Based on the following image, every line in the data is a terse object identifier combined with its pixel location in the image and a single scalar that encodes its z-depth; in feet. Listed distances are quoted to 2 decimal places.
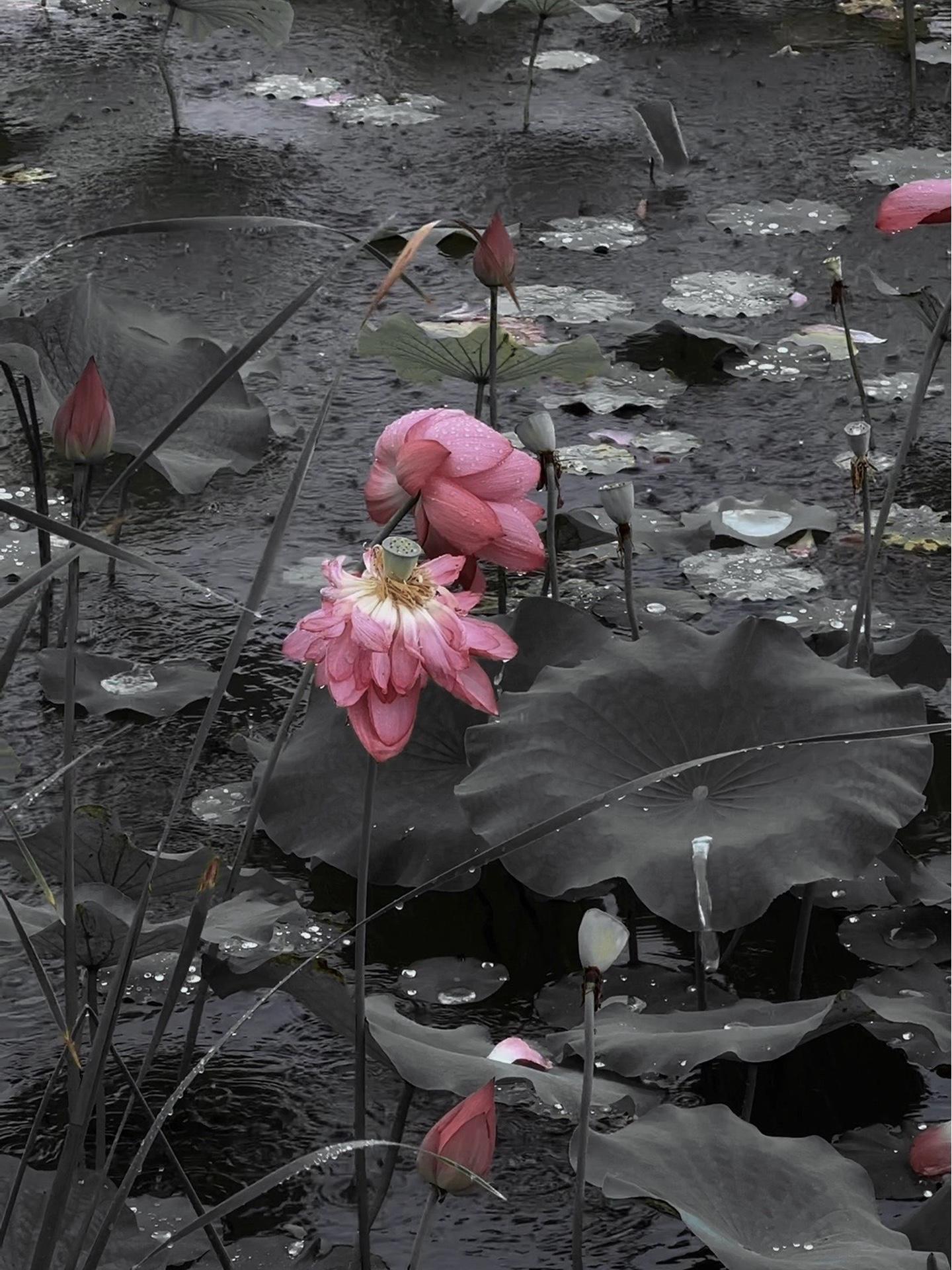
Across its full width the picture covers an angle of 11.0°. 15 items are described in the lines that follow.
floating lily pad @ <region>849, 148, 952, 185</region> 33.30
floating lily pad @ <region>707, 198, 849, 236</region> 31.08
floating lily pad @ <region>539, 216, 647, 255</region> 30.43
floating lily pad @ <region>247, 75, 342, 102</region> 38.53
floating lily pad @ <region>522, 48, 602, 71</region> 40.35
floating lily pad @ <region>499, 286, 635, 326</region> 27.11
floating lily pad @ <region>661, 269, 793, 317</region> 27.71
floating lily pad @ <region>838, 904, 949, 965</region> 17.11
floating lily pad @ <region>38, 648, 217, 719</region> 18.79
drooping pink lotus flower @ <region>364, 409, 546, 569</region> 14.50
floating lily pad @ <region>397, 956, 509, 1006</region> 16.99
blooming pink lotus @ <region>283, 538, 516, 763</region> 14.15
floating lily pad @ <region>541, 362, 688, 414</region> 24.70
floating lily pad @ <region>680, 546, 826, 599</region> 19.97
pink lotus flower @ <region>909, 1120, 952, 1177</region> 15.65
